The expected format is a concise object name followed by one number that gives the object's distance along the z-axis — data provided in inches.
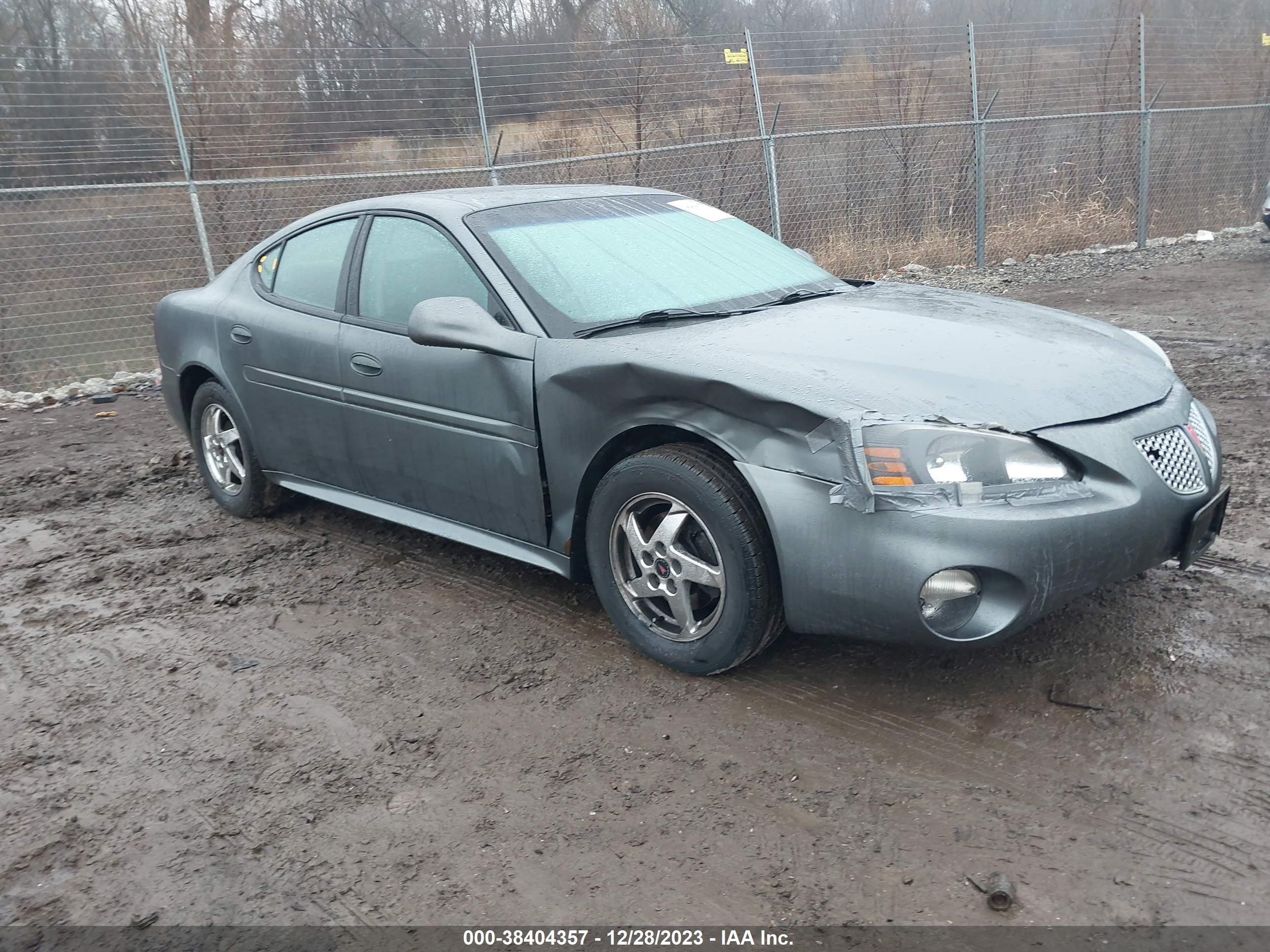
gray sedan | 114.7
